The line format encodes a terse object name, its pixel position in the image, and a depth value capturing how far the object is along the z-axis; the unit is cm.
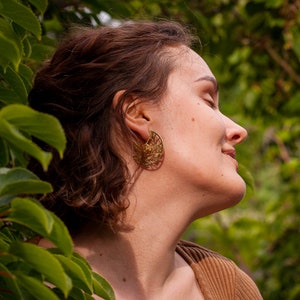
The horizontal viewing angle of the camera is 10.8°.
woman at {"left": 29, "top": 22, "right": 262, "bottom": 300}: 163
